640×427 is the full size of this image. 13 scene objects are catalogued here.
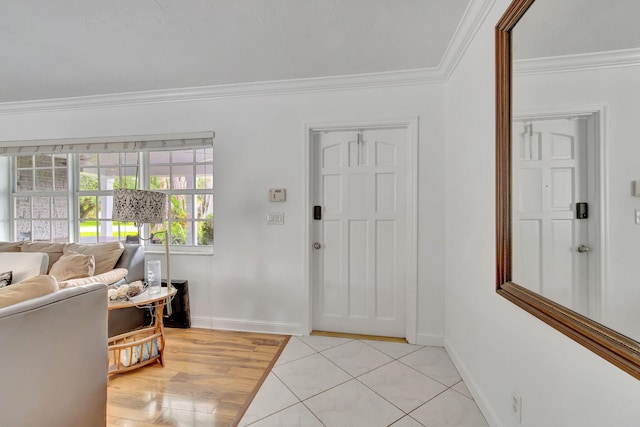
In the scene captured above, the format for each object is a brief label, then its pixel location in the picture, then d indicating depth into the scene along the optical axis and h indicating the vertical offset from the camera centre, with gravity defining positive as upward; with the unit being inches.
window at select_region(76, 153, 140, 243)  123.3 +8.9
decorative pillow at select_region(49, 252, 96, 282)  86.7 -16.4
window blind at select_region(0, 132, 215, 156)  110.2 +27.4
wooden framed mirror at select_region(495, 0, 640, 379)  29.0 +4.5
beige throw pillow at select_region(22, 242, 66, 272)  100.9 -12.5
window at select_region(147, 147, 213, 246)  117.3 +8.3
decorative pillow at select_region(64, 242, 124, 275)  97.3 -13.3
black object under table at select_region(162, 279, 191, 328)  108.4 -36.2
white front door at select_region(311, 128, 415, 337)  100.3 -6.8
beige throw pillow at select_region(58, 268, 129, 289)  75.0 -19.1
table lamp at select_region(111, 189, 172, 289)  79.4 +1.9
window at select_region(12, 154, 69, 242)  127.9 +6.9
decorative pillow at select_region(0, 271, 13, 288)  81.8 -18.5
